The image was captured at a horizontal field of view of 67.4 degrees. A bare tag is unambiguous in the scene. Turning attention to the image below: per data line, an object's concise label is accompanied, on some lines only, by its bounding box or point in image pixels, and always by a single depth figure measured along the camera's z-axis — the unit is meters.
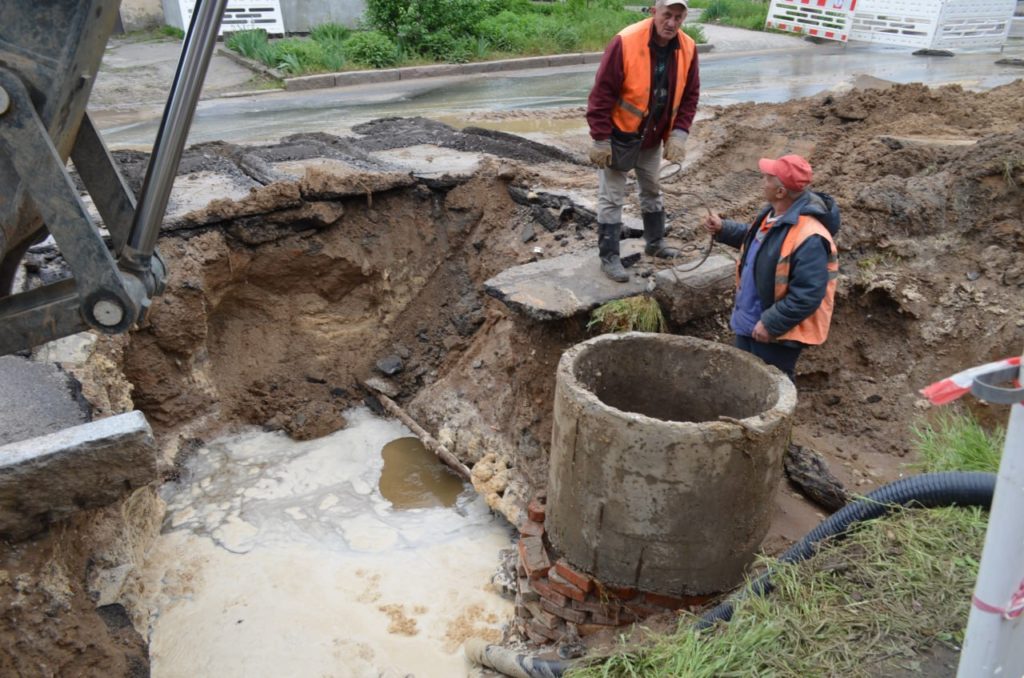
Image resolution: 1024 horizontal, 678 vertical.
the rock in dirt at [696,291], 4.93
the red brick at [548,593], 4.07
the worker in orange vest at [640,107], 4.53
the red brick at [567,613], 4.03
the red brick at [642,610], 3.84
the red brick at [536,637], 4.22
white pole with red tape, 1.52
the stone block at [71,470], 2.94
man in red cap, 3.90
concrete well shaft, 3.40
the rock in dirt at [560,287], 4.83
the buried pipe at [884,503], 3.11
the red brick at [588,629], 3.97
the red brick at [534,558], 4.12
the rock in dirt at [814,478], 4.36
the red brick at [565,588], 3.97
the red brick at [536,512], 4.35
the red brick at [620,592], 3.86
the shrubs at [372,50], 14.65
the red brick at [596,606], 3.93
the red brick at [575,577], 3.91
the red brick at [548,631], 4.13
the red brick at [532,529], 4.30
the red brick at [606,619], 3.92
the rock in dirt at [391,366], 6.74
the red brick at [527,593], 4.24
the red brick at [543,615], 4.14
